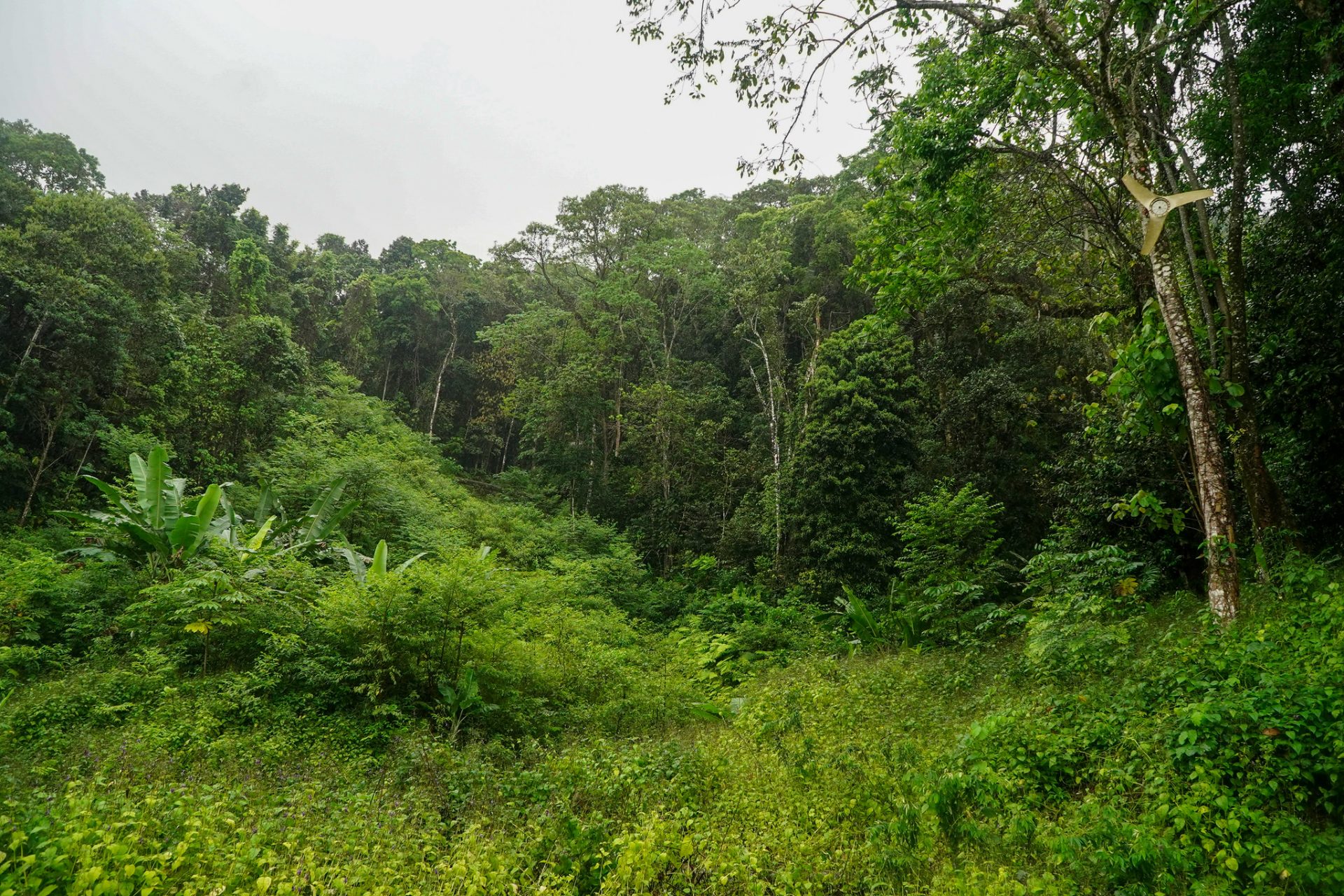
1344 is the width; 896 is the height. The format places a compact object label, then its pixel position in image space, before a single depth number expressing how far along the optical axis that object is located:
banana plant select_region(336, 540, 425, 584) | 6.91
